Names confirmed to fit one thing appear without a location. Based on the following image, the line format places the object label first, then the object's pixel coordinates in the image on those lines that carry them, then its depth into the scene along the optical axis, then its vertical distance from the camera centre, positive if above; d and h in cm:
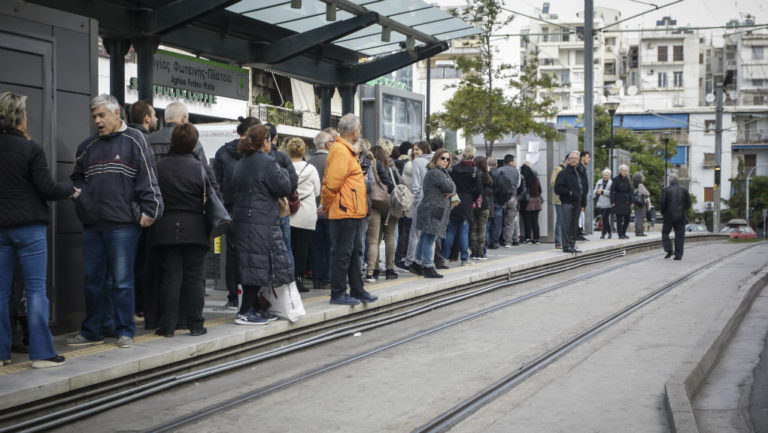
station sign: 989 +130
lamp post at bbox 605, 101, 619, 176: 2983 +286
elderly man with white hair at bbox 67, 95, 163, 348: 719 -9
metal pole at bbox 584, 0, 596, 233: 2539 +253
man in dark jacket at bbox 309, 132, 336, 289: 1180 -60
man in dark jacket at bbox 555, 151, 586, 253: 1777 -6
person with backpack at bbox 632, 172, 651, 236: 2590 -19
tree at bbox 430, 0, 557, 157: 2259 +238
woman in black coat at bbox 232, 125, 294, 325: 831 -26
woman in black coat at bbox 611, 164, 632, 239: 2355 +0
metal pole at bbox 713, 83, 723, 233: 4448 +274
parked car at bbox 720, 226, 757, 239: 6011 -246
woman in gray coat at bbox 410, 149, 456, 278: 1257 -18
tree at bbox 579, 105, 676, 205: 7025 +352
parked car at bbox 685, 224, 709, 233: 6819 -247
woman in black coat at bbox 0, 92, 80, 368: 637 -19
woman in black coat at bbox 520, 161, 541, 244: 2061 -30
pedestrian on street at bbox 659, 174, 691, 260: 1909 -38
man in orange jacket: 959 -5
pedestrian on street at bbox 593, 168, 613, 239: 2481 -16
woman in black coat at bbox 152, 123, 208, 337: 770 -35
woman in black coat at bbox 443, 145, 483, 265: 1420 -7
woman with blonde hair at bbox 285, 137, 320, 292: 1086 -17
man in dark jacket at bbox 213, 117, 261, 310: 955 +19
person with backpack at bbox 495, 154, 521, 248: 1888 -3
